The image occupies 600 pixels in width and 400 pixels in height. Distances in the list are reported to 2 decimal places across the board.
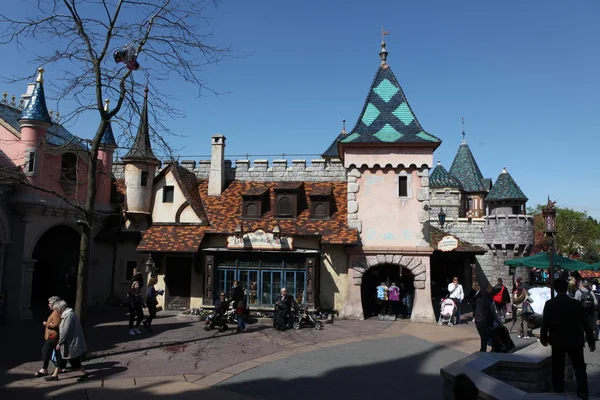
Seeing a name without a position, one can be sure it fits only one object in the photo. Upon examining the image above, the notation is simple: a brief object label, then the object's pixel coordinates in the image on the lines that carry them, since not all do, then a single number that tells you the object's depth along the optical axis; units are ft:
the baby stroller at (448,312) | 57.11
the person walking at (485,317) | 34.94
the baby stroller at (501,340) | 35.53
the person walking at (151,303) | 45.98
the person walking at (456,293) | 57.47
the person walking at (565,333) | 23.38
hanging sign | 61.95
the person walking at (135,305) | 44.45
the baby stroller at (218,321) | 48.16
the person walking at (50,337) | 29.68
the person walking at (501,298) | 49.32
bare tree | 35.29
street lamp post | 47.36
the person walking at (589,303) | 42.65
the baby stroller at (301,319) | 50.33
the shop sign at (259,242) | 57.70
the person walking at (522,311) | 45.11
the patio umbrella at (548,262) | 60.03
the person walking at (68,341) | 29.35
